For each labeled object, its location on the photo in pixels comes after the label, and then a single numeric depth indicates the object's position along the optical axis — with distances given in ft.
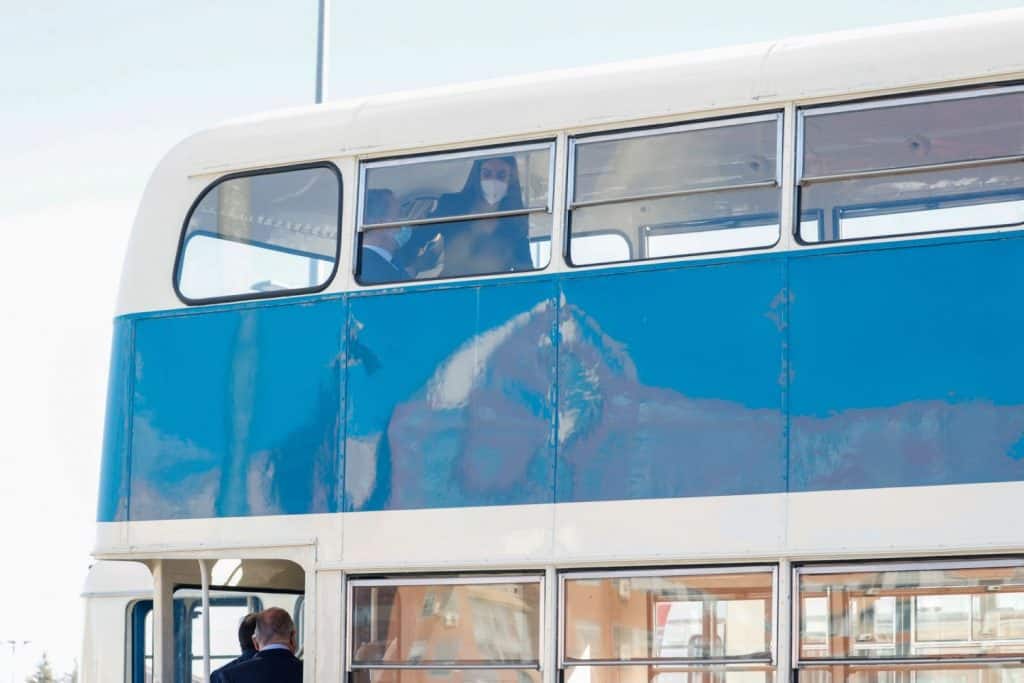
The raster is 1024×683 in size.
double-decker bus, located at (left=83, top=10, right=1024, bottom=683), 45.67
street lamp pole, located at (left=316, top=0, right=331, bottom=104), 109.40
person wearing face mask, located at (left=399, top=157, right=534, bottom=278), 51.93
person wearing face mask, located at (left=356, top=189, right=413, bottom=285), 53.71
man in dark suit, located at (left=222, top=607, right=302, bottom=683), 56.93
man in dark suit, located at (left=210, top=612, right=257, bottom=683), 63.01
